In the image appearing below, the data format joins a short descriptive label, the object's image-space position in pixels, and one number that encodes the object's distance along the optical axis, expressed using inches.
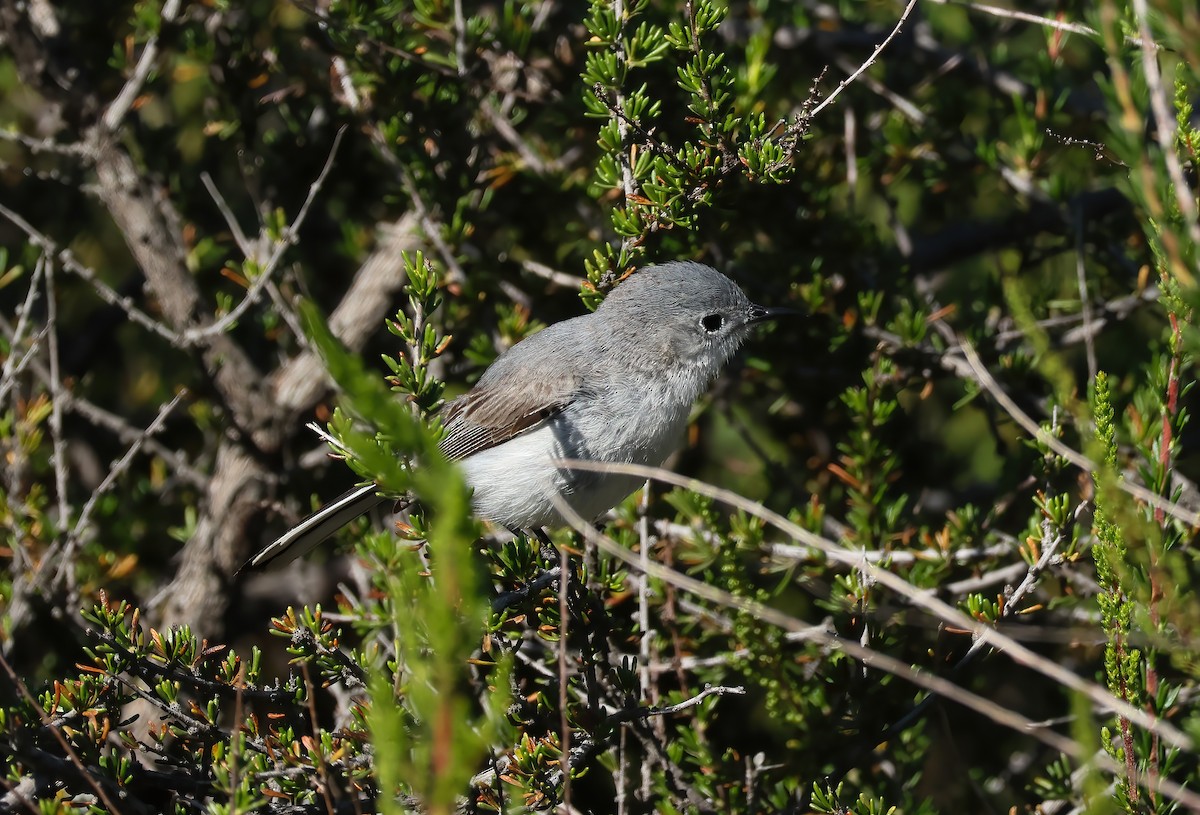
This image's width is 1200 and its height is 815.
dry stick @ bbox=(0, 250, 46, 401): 227.9
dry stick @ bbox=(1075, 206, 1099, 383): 220.1
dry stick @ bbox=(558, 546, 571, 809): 143.0
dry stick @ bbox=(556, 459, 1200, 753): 131.3
